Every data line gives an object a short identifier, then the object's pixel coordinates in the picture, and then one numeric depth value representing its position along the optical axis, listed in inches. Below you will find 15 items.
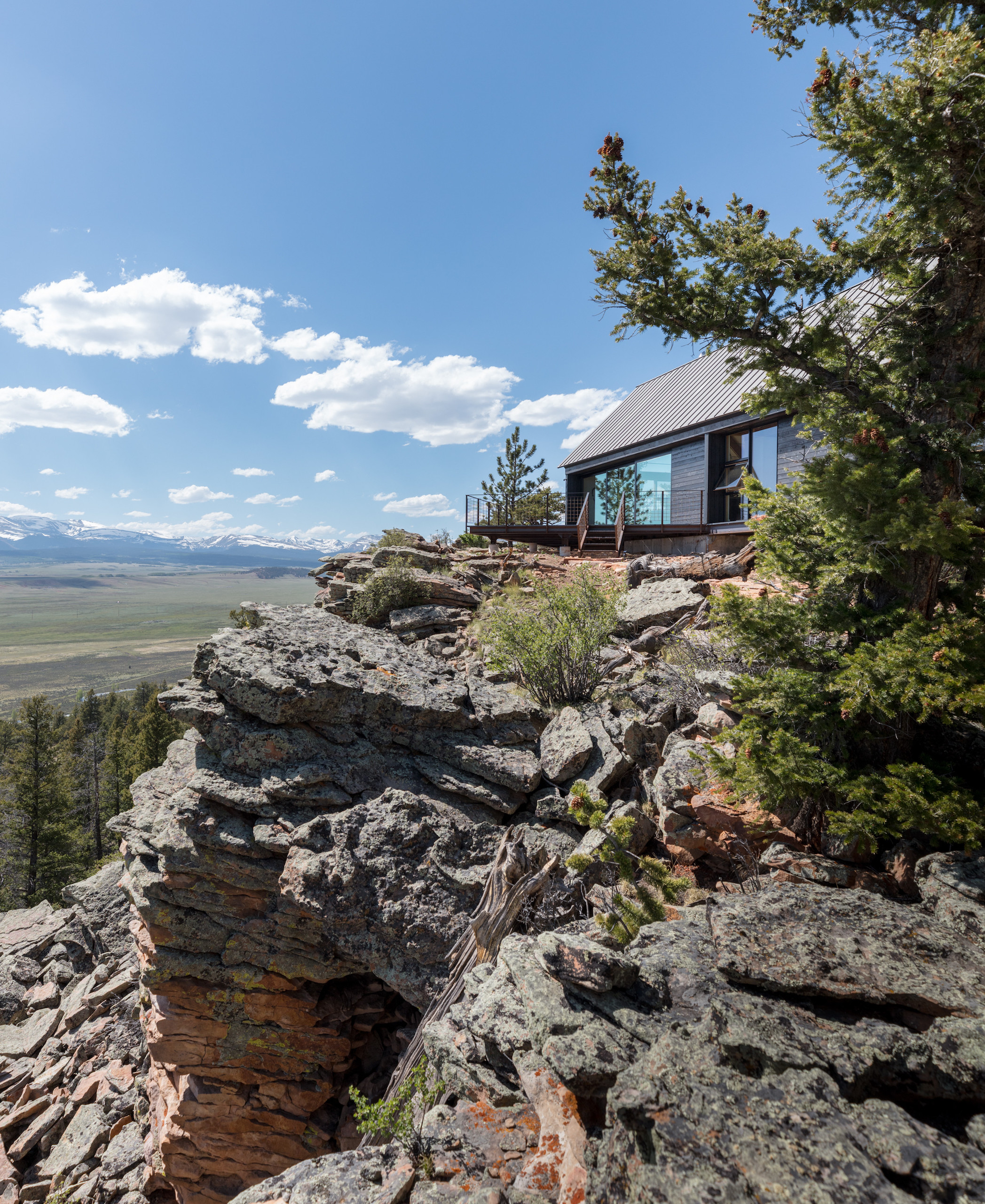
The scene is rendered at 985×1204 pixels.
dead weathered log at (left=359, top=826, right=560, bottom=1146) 226.8
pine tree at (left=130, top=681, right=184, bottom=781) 1227.2
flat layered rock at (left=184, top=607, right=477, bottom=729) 289.4
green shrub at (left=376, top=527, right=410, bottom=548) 729.6
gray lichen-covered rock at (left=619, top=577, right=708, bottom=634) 444.1
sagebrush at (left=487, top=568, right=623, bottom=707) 351.6
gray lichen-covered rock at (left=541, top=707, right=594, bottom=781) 283.0
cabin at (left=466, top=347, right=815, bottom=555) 775.1
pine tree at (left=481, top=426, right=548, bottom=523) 1480.1
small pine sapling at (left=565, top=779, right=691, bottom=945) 193.2
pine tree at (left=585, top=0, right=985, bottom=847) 162.7
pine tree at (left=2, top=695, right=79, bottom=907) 1083.3
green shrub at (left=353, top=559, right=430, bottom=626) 521.0
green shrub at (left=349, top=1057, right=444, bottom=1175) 145.6
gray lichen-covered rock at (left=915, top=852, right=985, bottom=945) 141.9
